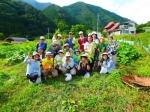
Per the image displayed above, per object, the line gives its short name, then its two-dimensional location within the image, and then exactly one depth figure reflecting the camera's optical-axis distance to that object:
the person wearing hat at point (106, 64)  3.38
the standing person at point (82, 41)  4.07
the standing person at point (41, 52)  3.57
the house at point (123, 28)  27.50
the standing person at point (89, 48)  3.62
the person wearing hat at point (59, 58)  3.43
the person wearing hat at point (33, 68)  3.18
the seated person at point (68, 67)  3.39
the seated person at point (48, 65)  3.31
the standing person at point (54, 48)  3.76
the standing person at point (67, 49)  3.65
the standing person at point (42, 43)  3.96
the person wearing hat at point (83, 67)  3.39
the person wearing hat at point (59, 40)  3.93
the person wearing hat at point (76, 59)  3.55
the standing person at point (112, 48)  3.80
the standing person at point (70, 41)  4.16
